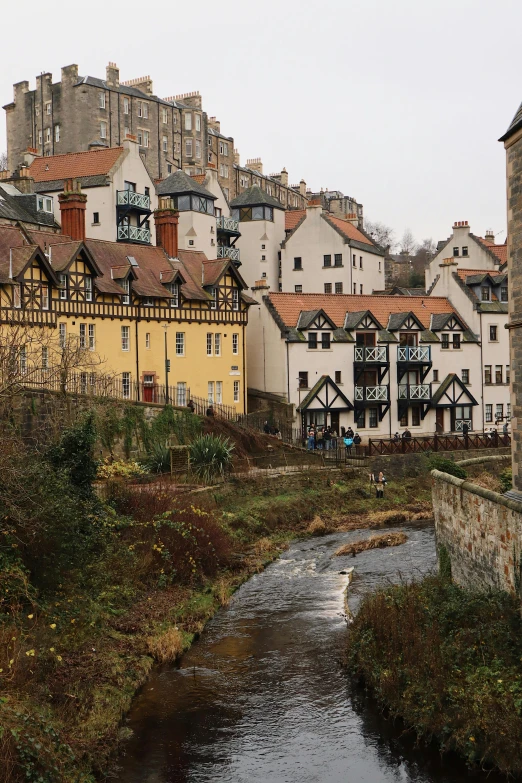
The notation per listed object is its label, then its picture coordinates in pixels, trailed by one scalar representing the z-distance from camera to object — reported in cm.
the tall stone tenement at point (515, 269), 2069
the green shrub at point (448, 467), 2827
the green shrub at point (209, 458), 4081
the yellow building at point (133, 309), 4347
